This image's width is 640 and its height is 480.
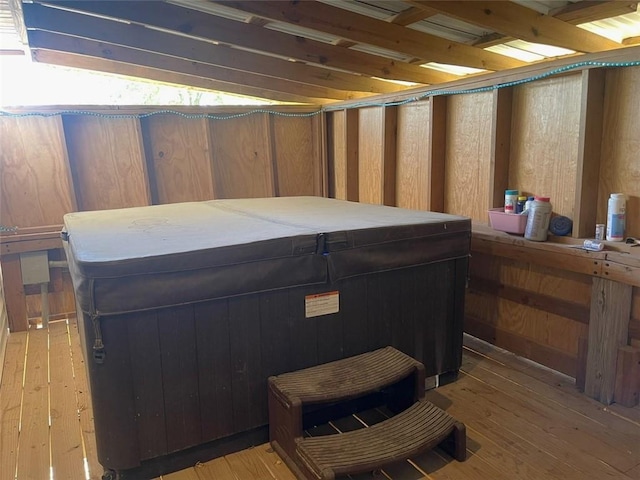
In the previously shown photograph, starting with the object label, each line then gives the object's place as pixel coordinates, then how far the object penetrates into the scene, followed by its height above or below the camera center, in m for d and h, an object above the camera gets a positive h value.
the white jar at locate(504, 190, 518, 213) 2.86 -0.31
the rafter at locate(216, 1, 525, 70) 2.55 +0.70
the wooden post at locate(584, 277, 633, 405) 2.31 -0.94
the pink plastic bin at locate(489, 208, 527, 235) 2.78 -0.44
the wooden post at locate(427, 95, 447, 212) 3.42 +0.00
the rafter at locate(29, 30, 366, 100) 3.34 +0.79
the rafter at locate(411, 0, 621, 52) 2.23 +0.61
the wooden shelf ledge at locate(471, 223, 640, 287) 2.24 -0.58
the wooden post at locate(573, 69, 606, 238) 2.41 -0.04
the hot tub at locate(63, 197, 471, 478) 1.76 -0.65
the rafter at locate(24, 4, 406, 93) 2.89 +0.79
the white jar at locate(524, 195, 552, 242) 2.64 -0.40
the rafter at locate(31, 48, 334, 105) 3.79 +0.77
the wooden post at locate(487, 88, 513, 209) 2.93 +0.03
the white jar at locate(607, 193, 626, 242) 2.36 -0.37
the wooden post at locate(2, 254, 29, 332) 3.66 -0.94
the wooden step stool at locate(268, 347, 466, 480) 1.74 -1.08
